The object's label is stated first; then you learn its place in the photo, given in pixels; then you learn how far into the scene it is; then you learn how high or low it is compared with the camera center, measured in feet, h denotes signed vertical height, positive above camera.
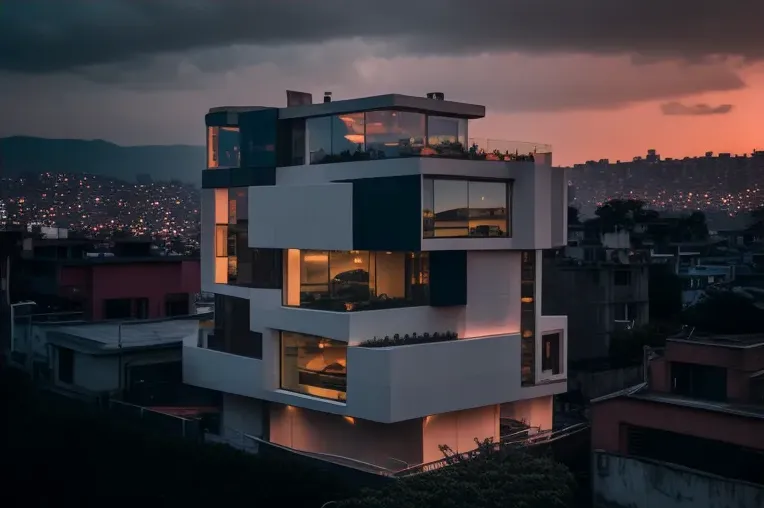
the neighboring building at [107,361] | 85.97 -11.80
